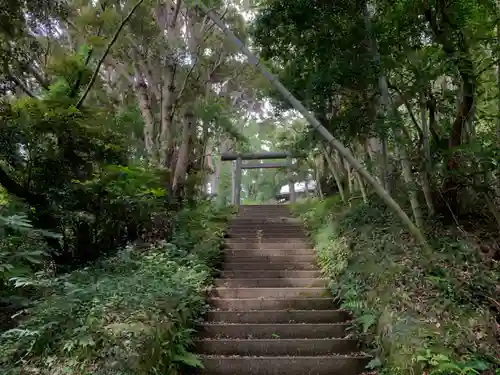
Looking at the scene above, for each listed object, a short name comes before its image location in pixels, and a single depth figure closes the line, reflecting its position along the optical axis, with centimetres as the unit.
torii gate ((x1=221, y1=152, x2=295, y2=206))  1505
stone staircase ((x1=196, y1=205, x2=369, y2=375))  421
